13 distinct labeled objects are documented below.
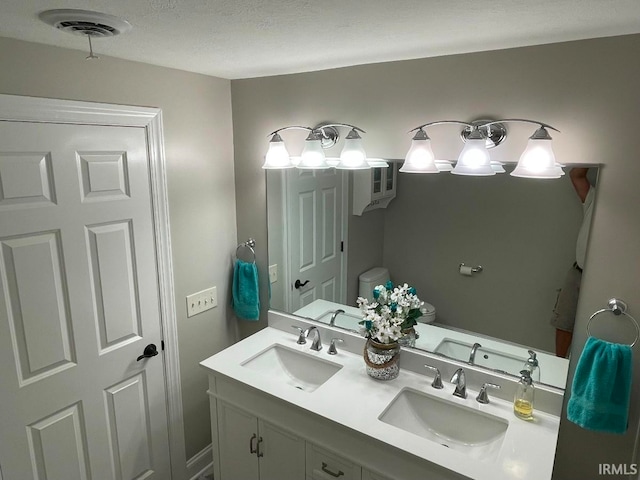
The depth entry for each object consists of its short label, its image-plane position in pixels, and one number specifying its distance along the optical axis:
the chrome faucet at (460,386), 1.69
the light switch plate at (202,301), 2.19
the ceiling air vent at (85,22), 1.09
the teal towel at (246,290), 2.33
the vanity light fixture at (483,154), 1.39
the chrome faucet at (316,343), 2.10
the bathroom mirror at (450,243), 1.62
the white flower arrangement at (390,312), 1.76
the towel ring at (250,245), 2.36
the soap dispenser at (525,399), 1.57
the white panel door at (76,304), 1.51
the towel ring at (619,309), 1.42
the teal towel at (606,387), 1.38
